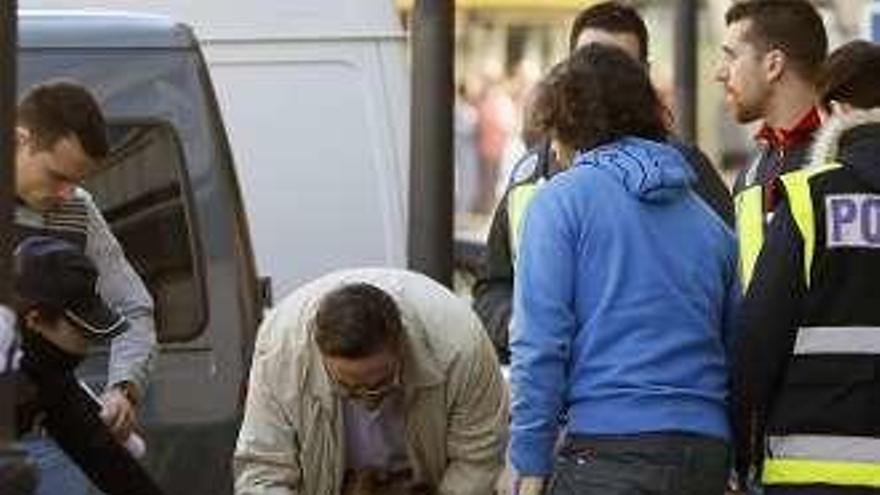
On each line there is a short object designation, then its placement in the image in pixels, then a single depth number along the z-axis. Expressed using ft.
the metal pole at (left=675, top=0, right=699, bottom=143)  72.33
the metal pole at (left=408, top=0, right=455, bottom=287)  50.21
